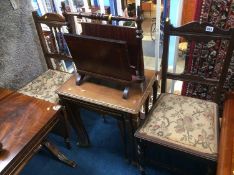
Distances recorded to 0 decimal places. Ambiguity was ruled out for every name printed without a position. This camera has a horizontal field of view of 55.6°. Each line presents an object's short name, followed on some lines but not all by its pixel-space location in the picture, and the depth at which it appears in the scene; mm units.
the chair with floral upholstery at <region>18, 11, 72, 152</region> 1738
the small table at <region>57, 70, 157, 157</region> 1343
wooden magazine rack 1190
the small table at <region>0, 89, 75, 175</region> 1105
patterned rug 1329
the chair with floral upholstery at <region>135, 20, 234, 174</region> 1254
